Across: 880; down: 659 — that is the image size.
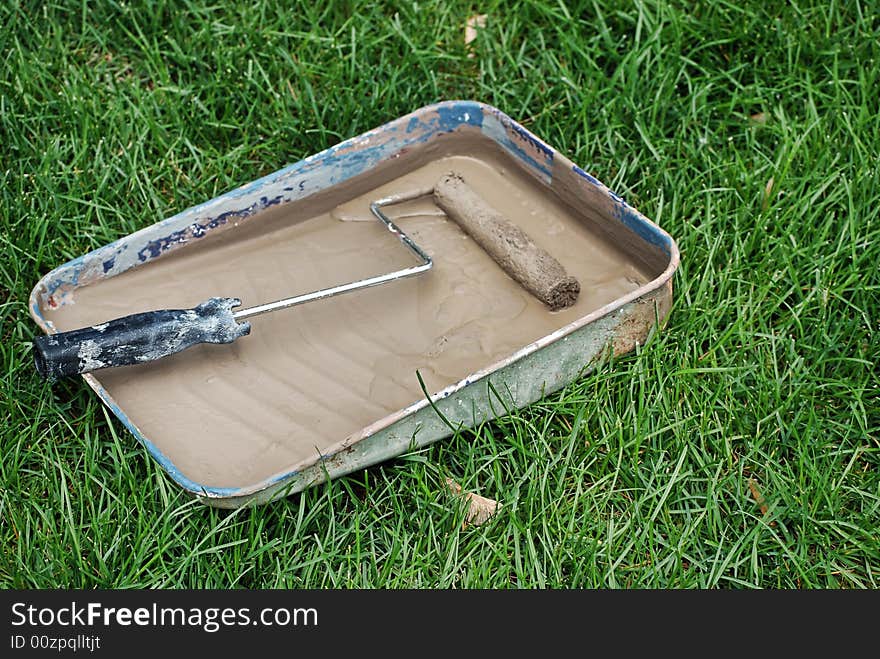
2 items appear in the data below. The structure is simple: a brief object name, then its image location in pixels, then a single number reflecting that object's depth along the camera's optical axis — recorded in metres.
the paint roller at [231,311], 2.12
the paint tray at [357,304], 2.13
